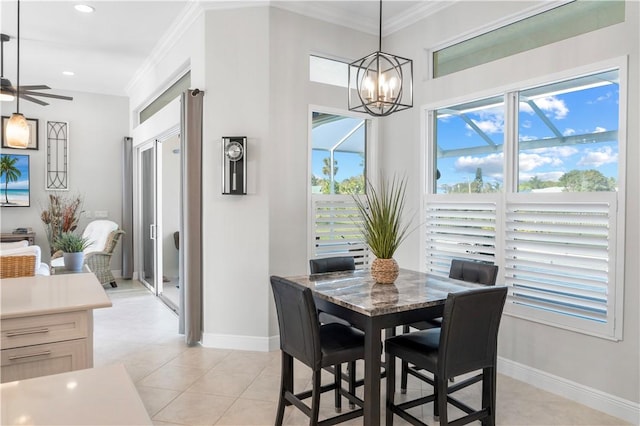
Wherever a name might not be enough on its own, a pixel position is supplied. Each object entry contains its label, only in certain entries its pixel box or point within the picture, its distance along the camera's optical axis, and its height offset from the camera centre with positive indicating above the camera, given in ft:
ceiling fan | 10.15 +3.48
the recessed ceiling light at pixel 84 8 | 13.66 +6.29
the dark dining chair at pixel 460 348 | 7.40 -2.70
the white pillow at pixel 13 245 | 15.89 -1.63
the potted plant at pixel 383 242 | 9.28 -0.84
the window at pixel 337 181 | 14.23 +0.77
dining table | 7.47 -1.79
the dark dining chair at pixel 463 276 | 10.02 -1.77
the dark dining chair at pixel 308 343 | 7.72 -2.67
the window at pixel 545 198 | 9.62 +0.15
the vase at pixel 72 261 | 19.15 -2.63
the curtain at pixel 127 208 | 23.85 -0.30
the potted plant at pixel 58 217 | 22.47 -0.77
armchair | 21.13 -2.37
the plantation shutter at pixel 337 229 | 14.19 -0.89
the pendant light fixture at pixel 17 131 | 9.67 +1.62
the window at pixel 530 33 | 9.75 +4.46
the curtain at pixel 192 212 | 13.41 -0.29
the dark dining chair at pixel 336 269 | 9.36 -1.72
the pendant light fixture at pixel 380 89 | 8.47 +2.33
